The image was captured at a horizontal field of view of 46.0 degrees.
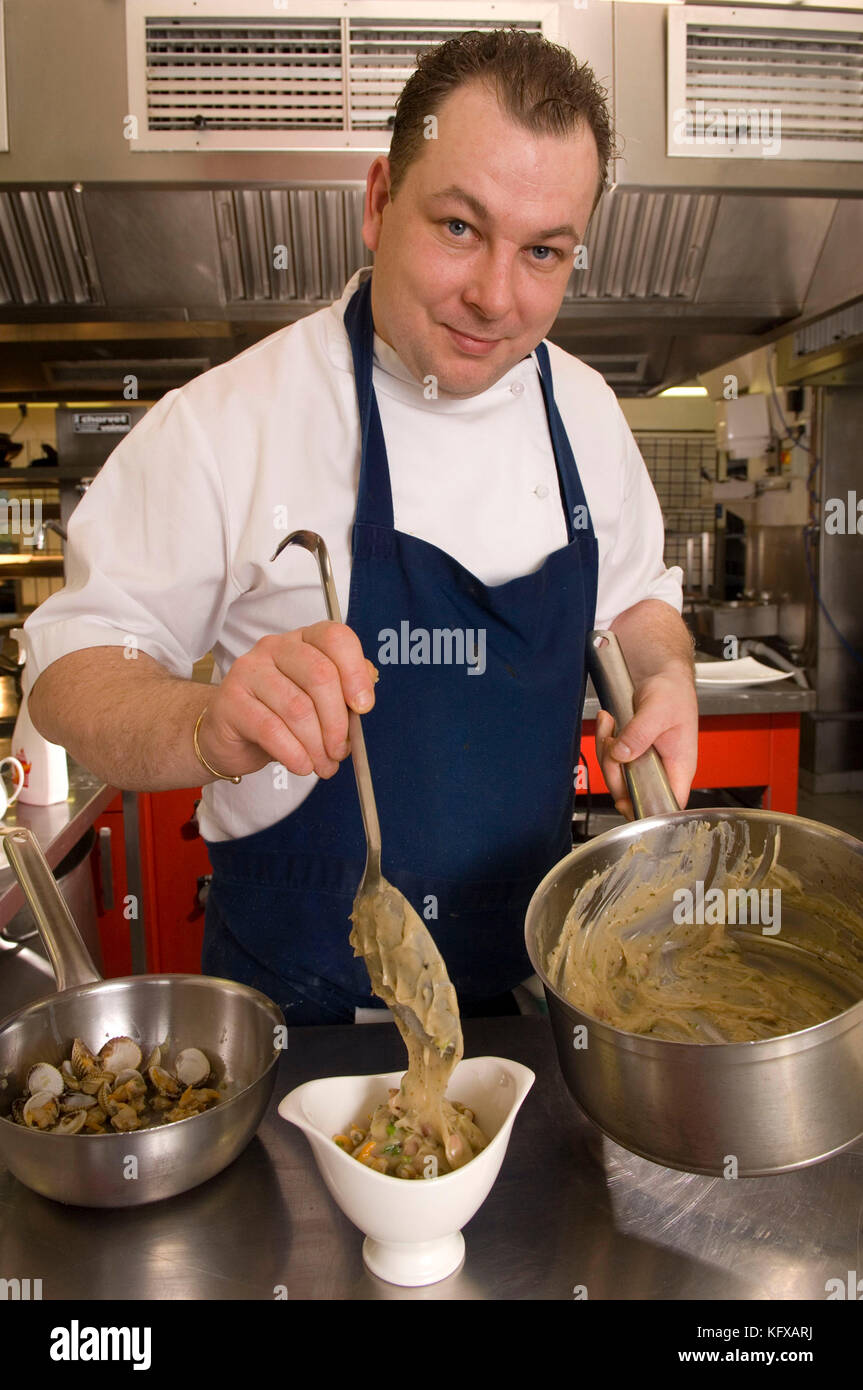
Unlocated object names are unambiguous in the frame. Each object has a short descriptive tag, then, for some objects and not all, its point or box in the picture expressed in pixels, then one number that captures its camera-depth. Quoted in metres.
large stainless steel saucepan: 0.79
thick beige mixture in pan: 1.19
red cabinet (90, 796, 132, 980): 3.00
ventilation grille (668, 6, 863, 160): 2.99
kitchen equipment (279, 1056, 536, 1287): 0.79
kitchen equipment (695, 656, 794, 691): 3.33
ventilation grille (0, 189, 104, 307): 3.19
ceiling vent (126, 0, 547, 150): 2.86
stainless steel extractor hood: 2.86
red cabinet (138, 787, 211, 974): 3.17
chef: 1.20
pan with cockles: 0.90
